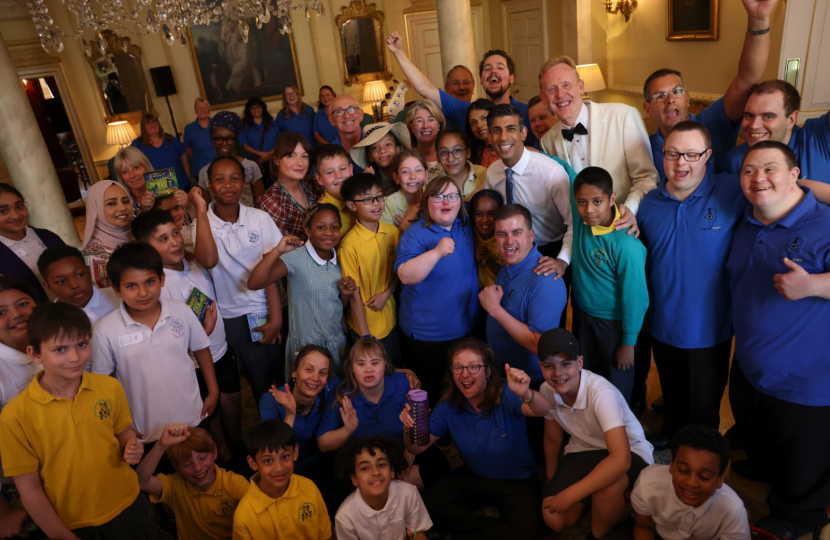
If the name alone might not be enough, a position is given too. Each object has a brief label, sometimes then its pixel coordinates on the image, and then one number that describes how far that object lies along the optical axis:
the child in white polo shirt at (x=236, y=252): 3.08
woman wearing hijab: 3.13
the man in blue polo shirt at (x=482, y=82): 4.02
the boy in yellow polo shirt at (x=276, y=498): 2.37
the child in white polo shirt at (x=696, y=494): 2.12
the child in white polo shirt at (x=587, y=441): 2.35
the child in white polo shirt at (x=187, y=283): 2.88
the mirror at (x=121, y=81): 8.98
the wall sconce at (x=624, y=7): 7.29
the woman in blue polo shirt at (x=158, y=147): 6.67
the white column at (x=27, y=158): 5.63
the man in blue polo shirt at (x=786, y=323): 2.15
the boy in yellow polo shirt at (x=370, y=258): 2.99
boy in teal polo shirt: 2.61
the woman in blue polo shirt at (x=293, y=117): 7.48
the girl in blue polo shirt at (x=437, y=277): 2.87
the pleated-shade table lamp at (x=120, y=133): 8.56
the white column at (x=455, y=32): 6.10
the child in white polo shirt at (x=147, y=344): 2.52
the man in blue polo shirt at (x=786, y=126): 2.57
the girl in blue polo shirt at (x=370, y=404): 2.78
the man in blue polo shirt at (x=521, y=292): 2.71
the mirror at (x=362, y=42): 9.87
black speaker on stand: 8.91
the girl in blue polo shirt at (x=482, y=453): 2.64
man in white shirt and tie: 2.97
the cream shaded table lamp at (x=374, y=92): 9.69
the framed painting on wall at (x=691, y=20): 5.81
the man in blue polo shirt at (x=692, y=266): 2.46
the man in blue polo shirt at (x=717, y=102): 2.81
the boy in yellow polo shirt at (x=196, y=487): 2.45
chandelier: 3.95
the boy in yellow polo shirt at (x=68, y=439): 2.09
